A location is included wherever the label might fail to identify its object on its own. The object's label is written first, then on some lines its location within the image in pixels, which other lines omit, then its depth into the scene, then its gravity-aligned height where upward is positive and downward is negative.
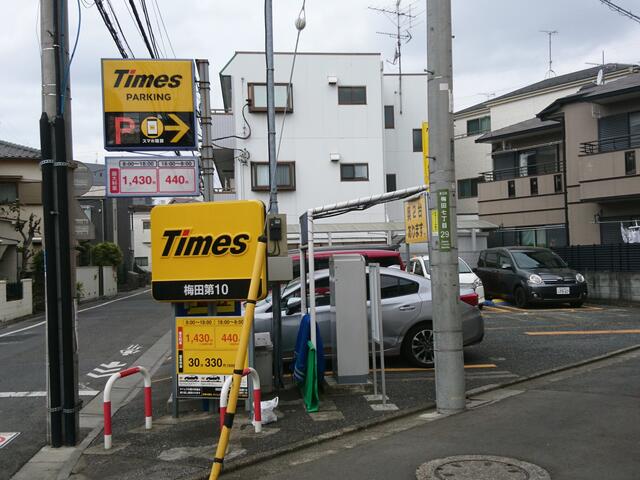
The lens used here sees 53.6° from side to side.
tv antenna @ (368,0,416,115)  31.66 +9.29
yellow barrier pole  4.33 -0.97
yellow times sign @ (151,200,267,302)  6.74 -0.04
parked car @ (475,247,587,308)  17.22 -1.23
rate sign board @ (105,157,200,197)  9.54 +1.07
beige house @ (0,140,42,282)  30.22 +3.31
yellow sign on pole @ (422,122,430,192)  7.14 +1.05
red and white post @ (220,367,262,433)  5.43 -1.39
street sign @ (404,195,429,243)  7.02 +0.20
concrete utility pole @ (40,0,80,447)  6.08 +0.16
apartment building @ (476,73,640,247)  20.44 +2.21
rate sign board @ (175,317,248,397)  6.90 -1.20
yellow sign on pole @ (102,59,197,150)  9.87 +2.25
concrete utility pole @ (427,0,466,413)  6.68 +0.05
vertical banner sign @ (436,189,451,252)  6.71 +0.16
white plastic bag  6.52 -1.76
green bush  34.56 -0.38
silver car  9.32 -1.24
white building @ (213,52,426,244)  27.75 +5.00
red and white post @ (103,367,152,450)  5.89 -1.51
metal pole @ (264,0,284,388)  14.98 +3.56
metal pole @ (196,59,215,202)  11.31 +2.08
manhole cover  4.69 -1.79
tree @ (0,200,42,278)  25.98 +1.02
